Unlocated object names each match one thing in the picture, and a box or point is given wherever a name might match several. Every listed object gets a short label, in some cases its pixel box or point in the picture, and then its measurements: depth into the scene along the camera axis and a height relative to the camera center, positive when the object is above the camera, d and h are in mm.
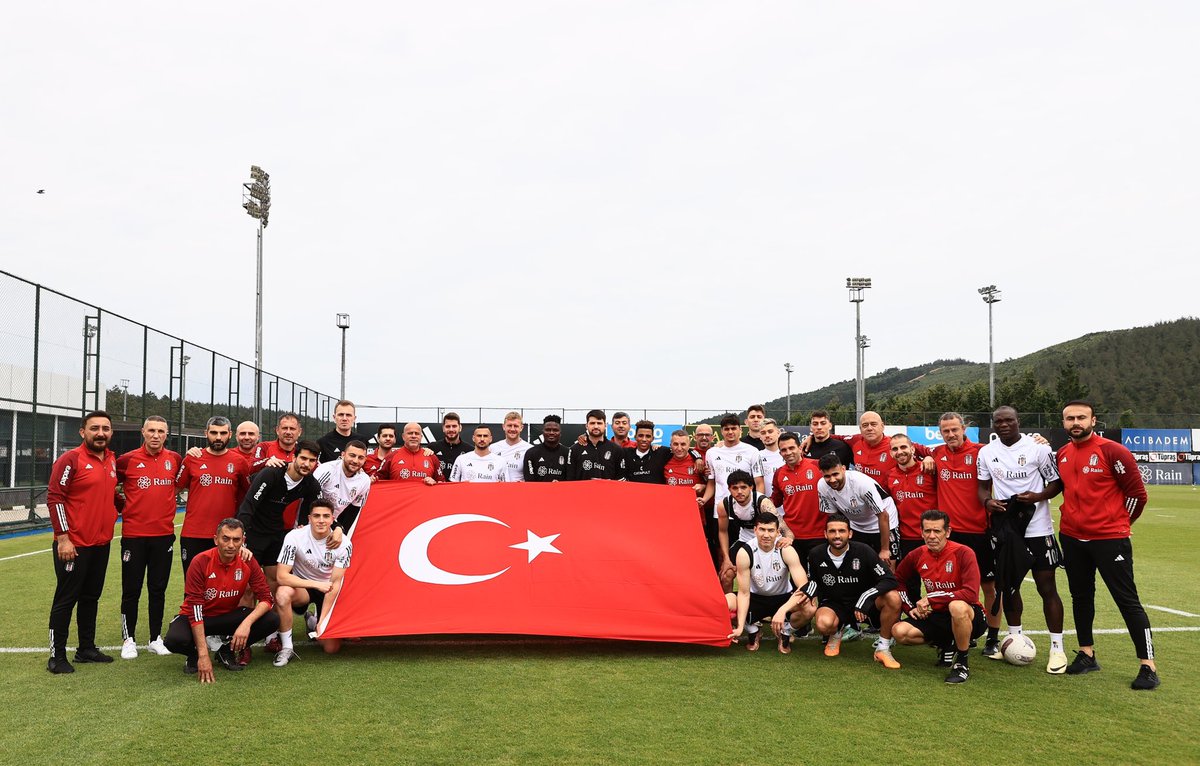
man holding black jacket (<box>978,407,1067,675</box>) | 5934 -549
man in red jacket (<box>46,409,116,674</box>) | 5727 -796
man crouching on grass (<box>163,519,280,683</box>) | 5461 -1322
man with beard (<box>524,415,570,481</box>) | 8164 -415
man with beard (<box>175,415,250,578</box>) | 6410 -559
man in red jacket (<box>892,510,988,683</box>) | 5762 -1197
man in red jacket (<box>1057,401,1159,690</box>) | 5539 -682
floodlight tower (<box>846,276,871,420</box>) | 37688 +4804
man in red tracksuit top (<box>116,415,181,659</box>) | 6191 -811
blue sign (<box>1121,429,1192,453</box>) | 38188 -811
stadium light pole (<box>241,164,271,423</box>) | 27781 +7718
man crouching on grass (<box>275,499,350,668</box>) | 6113 -1141
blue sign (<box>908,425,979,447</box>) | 35812 -561
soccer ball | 5832 -1648
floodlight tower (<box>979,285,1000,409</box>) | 46159 +7407
